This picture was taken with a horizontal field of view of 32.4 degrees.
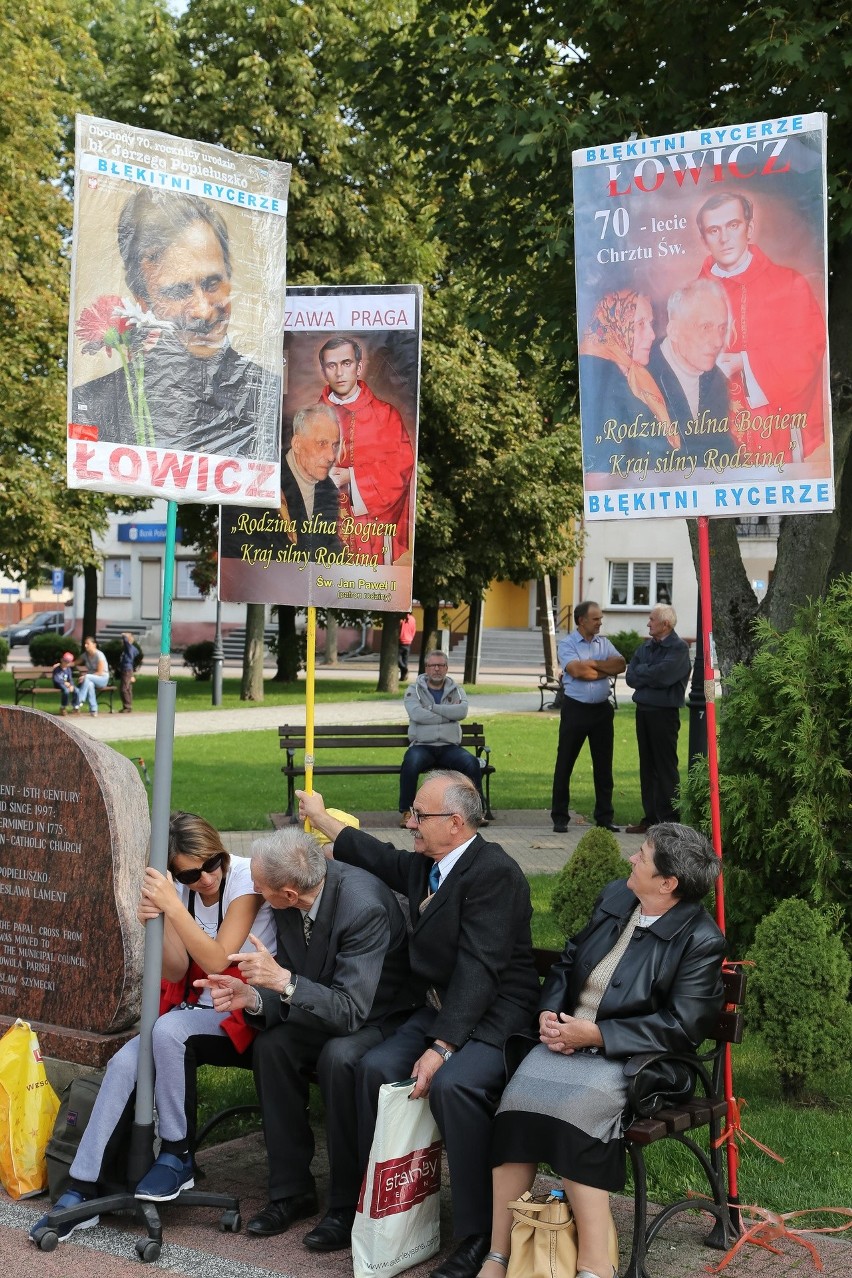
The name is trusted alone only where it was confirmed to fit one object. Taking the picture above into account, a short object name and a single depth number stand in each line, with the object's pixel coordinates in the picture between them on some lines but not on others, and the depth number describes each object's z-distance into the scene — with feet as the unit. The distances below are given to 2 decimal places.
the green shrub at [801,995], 19.12
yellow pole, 20.76
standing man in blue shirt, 44.11
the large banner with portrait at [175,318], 16.47
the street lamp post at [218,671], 92.22
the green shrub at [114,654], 115.03
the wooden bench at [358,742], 47.83
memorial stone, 17.81
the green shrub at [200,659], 118.73
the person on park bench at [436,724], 43.88
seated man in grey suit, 15.92
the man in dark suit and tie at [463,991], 15.07
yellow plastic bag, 17.10
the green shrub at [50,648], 127.24
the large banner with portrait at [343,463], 21.88
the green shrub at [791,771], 21.30
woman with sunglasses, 16.34
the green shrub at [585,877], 22.61
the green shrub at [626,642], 111.86
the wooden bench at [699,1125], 14.26
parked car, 200.54
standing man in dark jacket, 42.57
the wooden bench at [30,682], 89.50
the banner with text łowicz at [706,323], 17.12
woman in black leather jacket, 14.16
